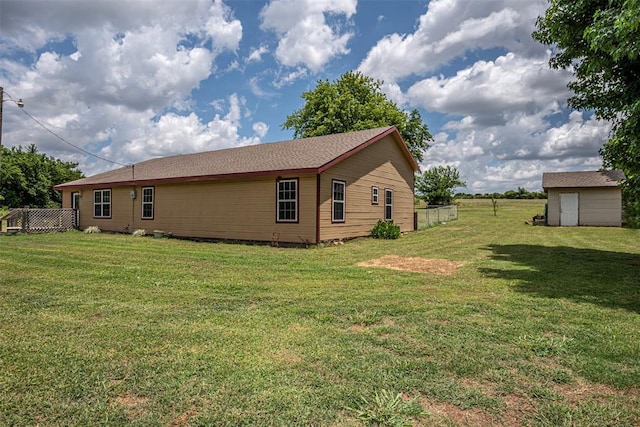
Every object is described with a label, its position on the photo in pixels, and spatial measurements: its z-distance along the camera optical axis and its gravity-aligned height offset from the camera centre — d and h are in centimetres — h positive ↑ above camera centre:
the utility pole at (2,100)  1377 +424
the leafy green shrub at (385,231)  1545 -83
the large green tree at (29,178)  3541 +347
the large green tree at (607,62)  643 +303
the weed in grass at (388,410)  246 -136
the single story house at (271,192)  1296 +82
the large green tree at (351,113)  3222 +868
